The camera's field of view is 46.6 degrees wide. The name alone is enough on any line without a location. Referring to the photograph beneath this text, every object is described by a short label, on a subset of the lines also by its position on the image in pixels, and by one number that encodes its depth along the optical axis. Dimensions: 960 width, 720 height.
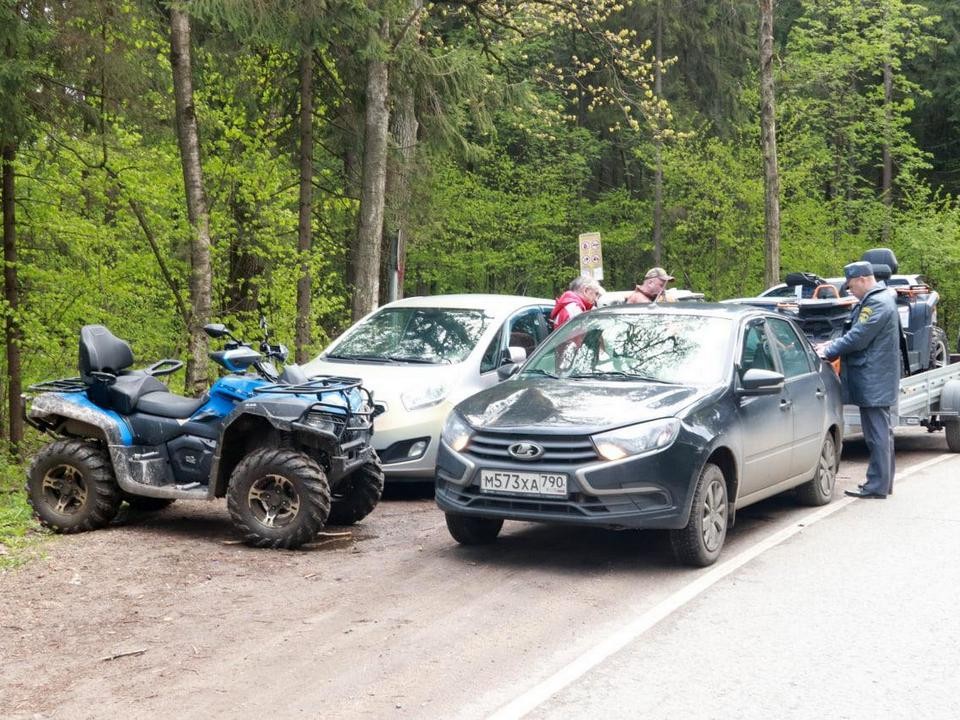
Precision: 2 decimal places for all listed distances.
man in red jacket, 11.64
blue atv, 7.83
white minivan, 9.86
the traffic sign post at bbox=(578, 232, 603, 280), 17.25
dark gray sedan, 6.99
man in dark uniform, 10.09
